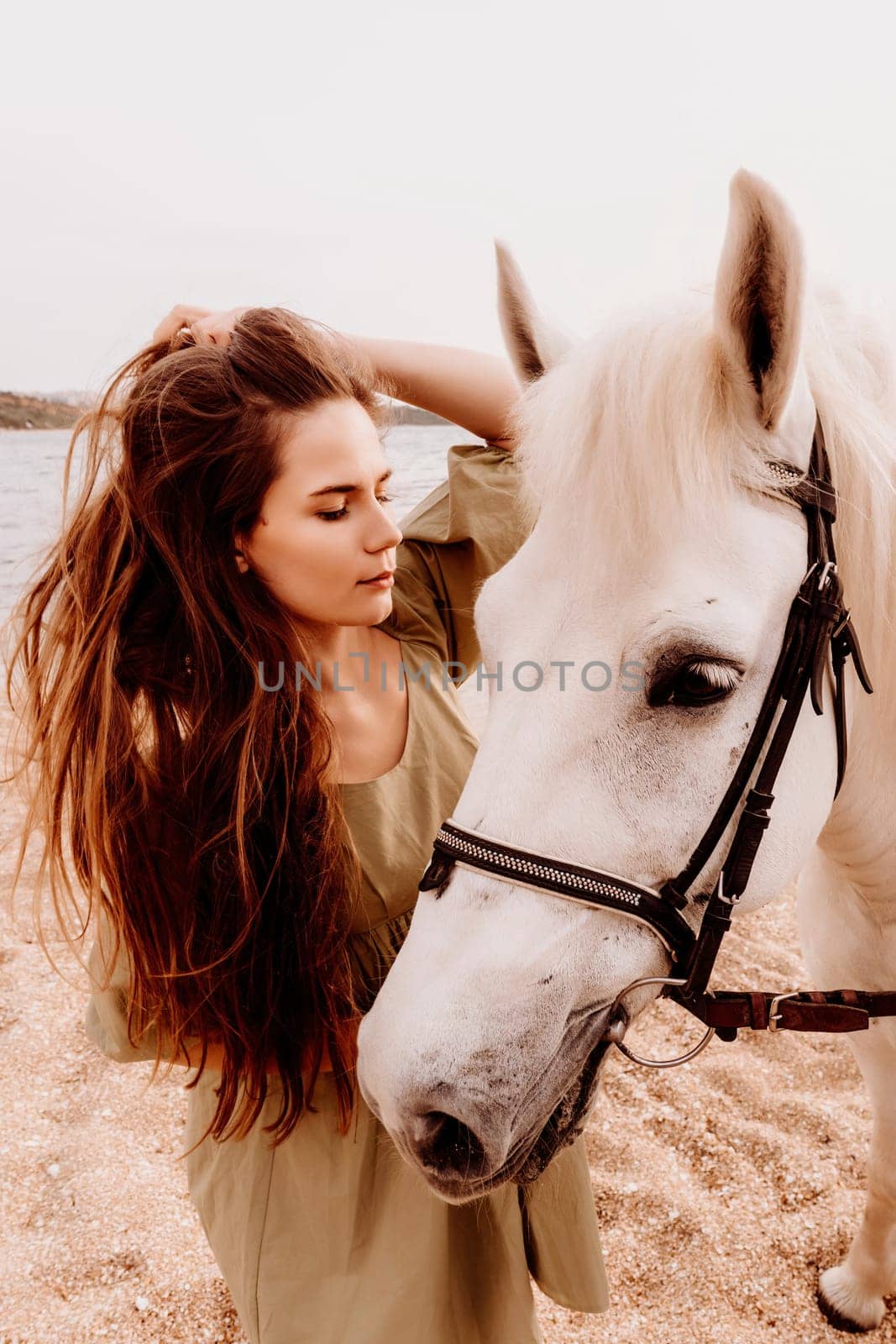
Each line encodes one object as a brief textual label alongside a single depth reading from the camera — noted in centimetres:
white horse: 91
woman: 129
